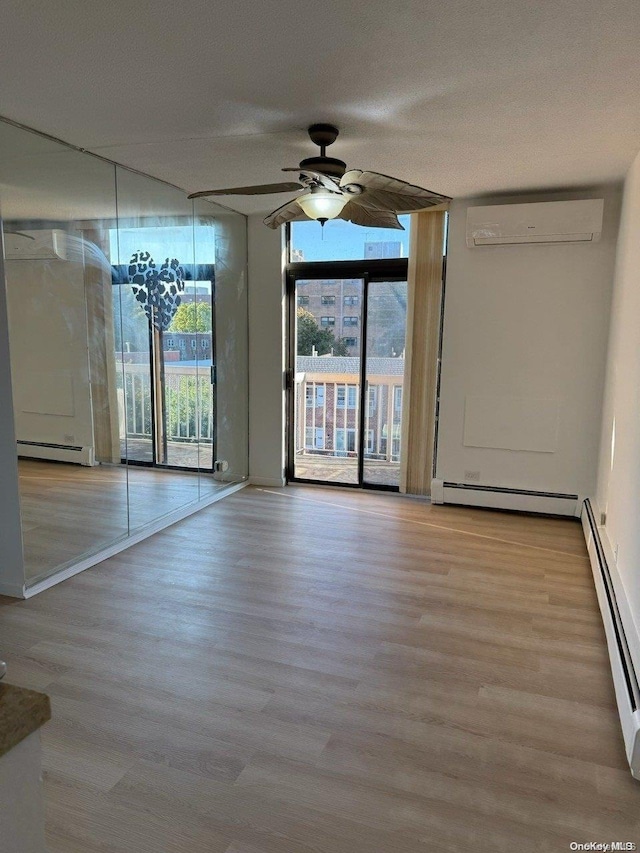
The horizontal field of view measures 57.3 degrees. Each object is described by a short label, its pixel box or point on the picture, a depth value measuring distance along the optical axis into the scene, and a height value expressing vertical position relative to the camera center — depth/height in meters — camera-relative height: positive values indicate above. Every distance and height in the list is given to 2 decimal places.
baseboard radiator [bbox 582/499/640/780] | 2.04 -1.28
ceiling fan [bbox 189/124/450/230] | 2.75 +0.75
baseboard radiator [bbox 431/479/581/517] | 4.79 -1.26
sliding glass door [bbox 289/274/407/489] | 5.34 -0.32
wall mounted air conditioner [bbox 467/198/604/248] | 4.31 +0.94
